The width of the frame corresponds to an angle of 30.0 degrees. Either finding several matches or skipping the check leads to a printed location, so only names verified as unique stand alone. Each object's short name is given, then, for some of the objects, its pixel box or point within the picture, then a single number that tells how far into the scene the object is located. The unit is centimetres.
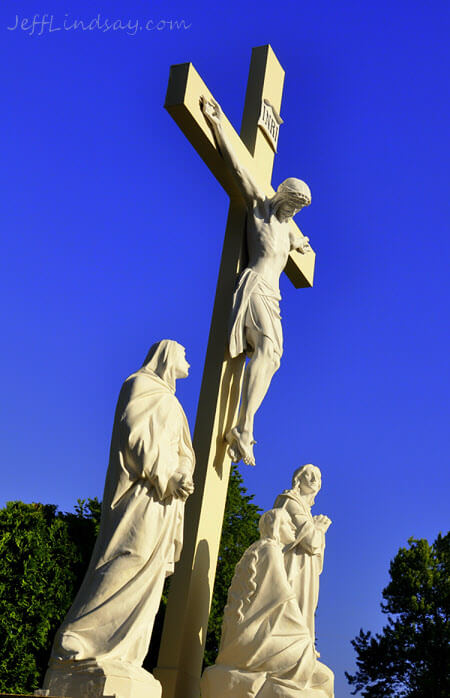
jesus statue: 646
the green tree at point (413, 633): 2041
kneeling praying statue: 540
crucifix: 582
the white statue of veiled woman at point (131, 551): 444
